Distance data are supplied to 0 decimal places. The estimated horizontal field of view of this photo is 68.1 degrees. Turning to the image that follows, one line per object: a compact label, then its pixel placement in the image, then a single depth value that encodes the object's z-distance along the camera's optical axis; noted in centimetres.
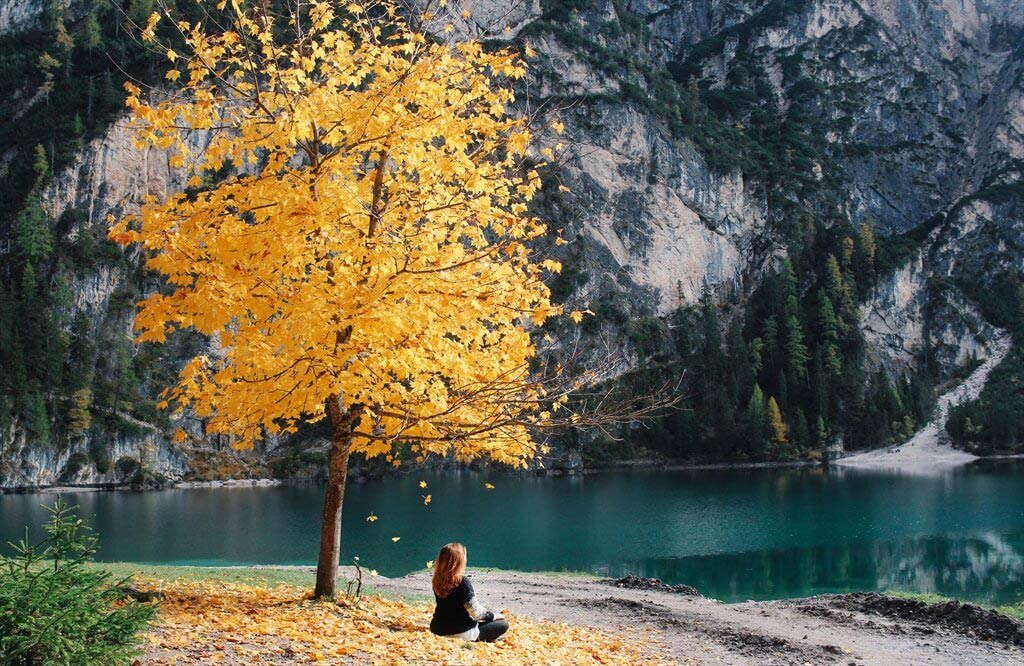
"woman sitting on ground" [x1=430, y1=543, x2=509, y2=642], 849
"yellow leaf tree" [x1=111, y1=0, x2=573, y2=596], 876
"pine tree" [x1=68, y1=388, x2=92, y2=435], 9319
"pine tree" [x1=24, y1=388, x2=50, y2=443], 8988
